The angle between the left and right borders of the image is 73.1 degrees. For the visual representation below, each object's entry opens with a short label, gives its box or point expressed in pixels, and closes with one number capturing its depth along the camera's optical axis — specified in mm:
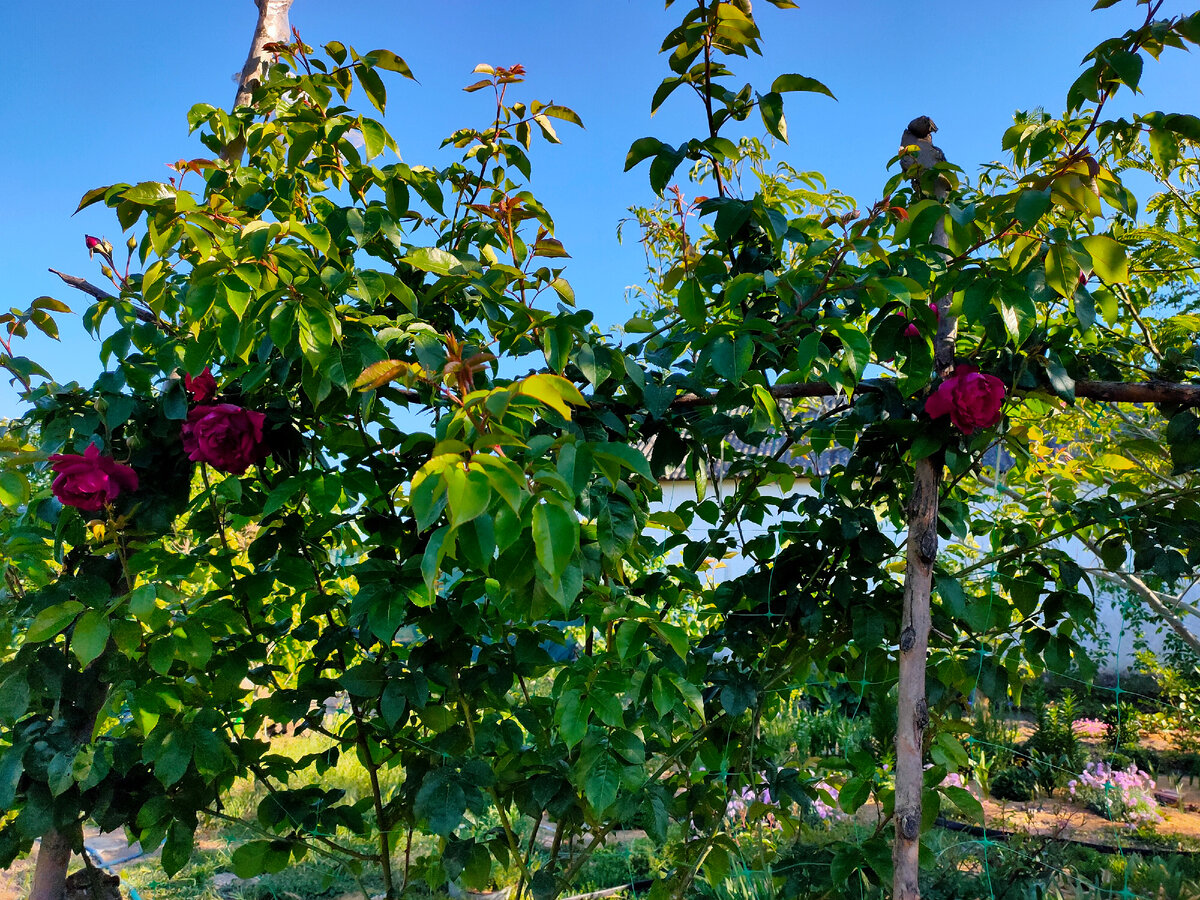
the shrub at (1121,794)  3670
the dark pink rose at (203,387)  1573
